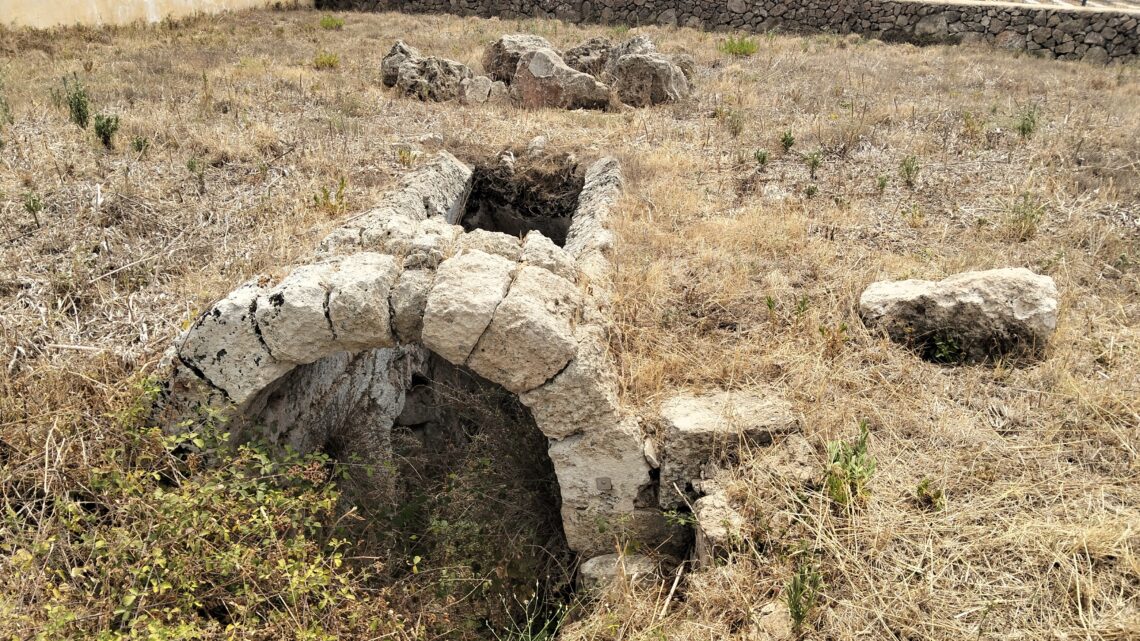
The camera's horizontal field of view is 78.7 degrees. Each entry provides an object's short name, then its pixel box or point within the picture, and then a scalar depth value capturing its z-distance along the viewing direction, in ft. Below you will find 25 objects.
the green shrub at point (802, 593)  9.68
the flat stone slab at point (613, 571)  12.78
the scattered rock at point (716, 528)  11.46
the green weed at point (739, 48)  41.06
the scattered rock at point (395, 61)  32.24
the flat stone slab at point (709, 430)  12.82
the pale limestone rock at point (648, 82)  30.81
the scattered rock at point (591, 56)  35.42
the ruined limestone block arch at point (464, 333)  12.00
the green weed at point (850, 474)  11.21
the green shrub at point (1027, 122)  23.76
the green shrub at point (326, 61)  34.30
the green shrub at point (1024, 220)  18.12
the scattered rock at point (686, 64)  34.91
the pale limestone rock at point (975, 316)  13.71
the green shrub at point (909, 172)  21.13
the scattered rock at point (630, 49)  33.45
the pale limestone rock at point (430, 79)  30.50
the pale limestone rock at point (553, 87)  30.50
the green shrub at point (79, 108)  19.98
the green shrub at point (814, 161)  22.17
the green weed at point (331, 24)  48.08
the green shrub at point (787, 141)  23.98
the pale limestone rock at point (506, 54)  35.06
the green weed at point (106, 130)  18.97
